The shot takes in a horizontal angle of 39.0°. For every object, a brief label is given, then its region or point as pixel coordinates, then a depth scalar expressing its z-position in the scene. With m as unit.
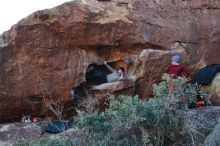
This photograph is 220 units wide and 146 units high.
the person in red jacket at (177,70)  5.59
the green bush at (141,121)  3.78
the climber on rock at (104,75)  6.26
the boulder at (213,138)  3.58
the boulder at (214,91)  5.65
